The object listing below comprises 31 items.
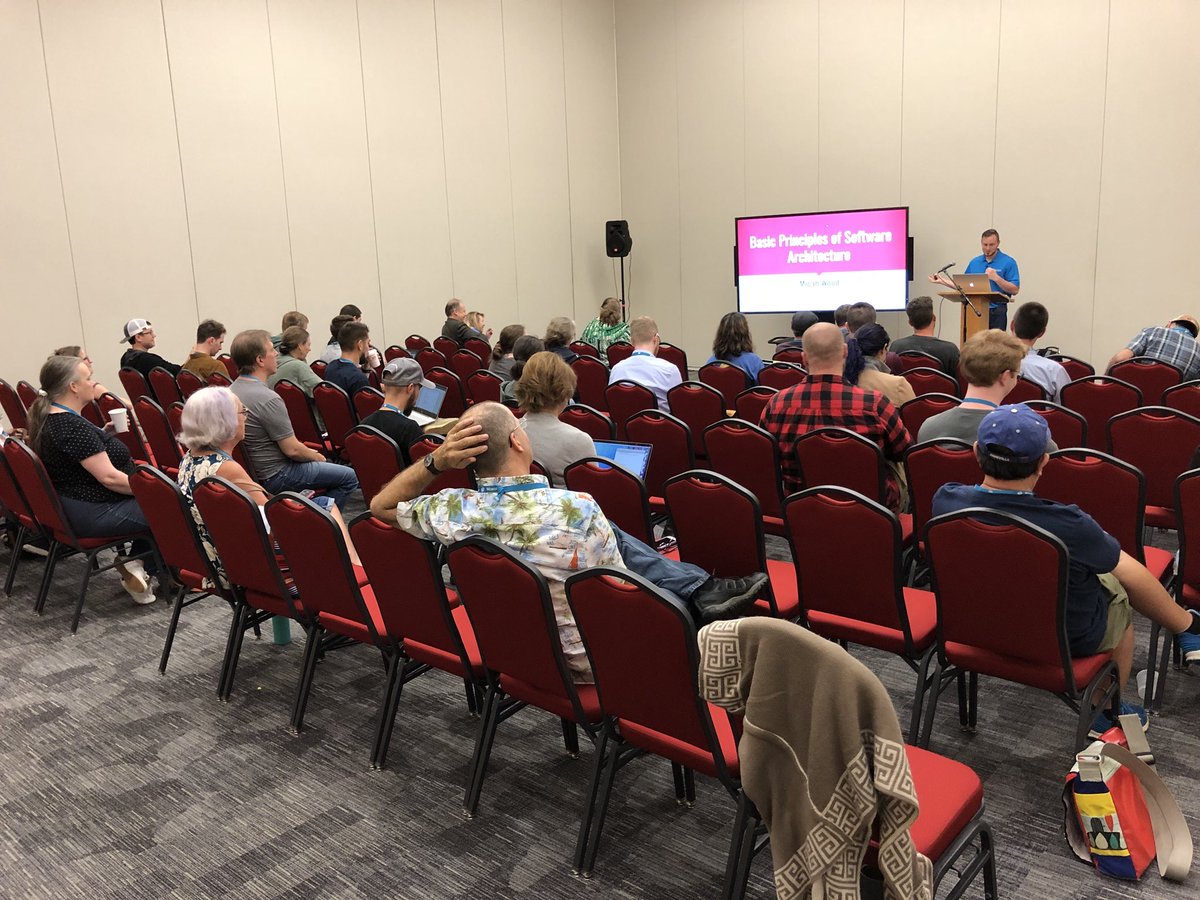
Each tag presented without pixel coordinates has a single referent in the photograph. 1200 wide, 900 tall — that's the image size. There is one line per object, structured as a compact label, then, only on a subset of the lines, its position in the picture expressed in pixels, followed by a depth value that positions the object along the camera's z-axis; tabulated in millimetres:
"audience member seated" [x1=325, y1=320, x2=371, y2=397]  7129
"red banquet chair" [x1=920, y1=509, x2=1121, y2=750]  2672
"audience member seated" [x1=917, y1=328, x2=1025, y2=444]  4074
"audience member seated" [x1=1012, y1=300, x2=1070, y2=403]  6133
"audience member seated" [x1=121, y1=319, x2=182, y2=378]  8492
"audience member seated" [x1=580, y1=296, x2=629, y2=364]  10773
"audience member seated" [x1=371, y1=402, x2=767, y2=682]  2842
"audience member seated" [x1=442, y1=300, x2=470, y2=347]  10992
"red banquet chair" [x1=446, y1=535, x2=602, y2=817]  2670
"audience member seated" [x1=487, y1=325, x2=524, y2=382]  7723
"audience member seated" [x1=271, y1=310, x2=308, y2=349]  7751
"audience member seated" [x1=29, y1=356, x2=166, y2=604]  4871
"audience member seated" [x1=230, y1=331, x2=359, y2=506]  5598
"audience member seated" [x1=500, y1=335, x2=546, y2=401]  6637
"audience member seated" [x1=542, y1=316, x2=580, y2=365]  7711
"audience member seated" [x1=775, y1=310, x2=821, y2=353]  8672
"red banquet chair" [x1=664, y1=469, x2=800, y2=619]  3363
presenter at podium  10852
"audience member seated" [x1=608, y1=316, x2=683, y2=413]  6566
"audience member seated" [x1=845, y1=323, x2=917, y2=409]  5379
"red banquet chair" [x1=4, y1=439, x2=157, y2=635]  4742
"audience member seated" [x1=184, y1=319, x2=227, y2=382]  7930
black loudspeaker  14750
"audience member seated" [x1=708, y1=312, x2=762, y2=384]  7250
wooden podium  10555
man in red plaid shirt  4434
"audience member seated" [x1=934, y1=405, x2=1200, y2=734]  2742
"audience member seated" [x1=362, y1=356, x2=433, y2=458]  4996
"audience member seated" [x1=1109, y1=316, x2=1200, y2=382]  6949
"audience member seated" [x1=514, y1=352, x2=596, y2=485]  4352
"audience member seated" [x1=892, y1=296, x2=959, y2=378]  7438
